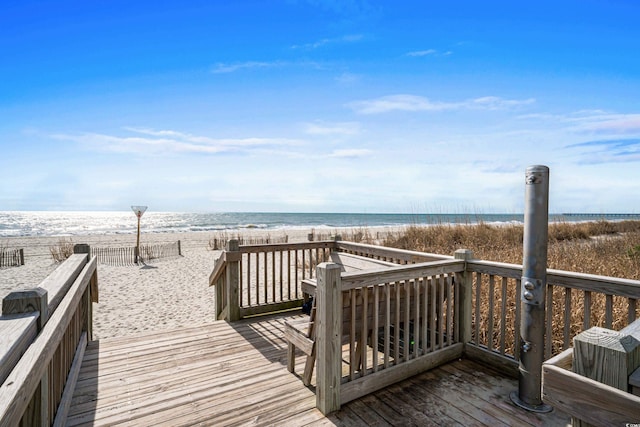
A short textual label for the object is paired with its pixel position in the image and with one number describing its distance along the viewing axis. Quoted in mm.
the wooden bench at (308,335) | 2881
